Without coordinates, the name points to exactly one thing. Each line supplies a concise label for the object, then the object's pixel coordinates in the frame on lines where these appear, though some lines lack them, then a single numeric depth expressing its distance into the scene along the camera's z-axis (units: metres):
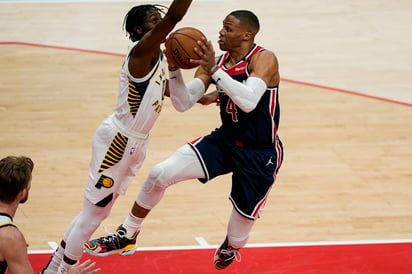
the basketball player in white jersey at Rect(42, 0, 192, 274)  14.77
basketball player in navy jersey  15.32
